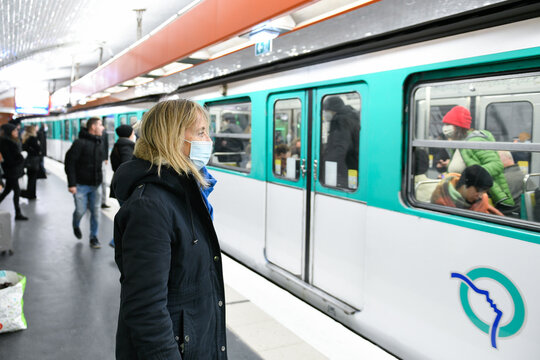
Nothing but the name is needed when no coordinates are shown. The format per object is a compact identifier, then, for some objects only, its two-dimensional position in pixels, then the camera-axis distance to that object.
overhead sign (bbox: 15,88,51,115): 16.05
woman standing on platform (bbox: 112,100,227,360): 1.27
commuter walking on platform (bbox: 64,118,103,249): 5.50
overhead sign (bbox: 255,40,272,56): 3.52
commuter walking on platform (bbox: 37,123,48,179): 10.95
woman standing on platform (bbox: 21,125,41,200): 8.41
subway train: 2.18
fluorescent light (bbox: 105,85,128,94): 8.21
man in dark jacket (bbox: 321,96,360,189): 3.35
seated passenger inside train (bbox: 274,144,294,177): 4.15
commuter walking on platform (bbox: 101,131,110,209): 7.90
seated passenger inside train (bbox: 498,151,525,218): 2.22
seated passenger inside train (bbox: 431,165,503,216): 2.38
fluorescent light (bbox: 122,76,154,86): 6.62
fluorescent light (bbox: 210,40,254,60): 3.84
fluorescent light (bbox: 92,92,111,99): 9.76
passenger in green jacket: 2.29
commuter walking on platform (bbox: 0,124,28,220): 6.99
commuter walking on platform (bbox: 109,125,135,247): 5.02
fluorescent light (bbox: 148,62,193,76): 5.20
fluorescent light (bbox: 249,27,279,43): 3.14
